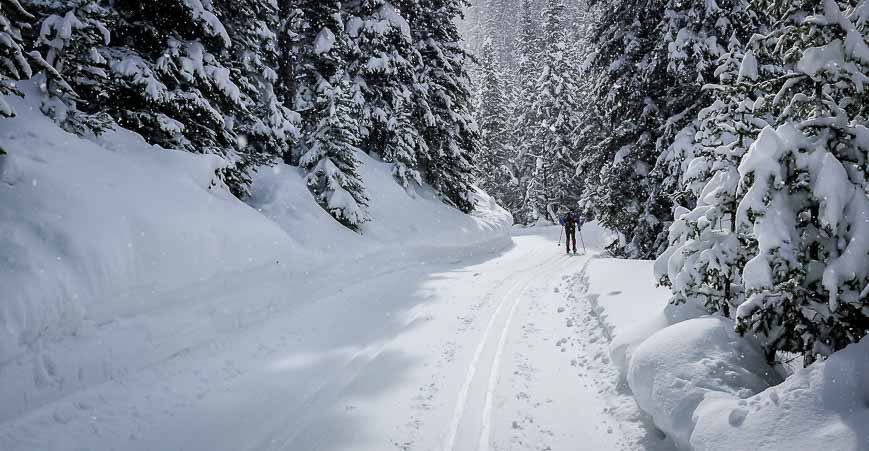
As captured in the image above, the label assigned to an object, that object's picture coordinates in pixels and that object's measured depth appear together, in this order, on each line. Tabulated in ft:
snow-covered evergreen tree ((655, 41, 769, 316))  17.83
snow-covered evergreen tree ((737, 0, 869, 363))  13.12
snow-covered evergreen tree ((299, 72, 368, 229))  49.16
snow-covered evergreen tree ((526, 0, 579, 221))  129.59
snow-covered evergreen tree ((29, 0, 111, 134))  23.93
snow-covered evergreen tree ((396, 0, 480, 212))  77.87
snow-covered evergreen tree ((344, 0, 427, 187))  66.80
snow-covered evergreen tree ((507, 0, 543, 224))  139.95
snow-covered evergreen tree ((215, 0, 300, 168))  41.19
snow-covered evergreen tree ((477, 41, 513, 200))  143.95
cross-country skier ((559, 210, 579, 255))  73.55
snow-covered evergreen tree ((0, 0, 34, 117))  18.71
